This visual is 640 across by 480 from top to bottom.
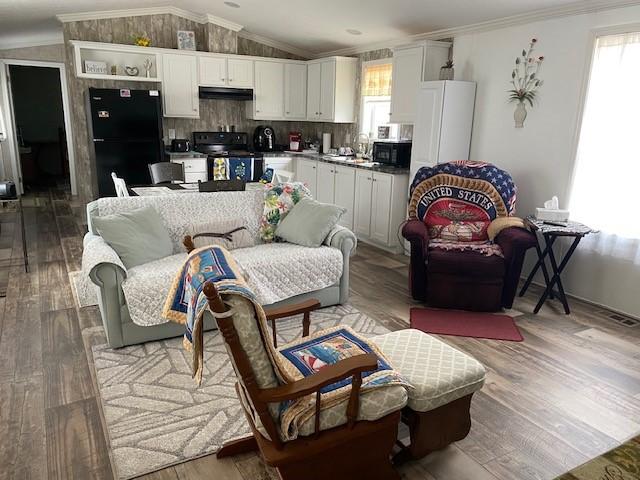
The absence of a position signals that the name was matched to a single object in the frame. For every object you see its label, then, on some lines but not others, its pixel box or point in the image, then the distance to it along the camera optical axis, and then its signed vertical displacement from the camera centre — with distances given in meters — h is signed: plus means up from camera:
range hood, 6.68 +0.32
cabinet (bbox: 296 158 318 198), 6.57 -0.71
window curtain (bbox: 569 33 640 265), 3.60 -0.16
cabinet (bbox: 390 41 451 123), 5.03 +0.54
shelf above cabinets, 6.05 +0.65
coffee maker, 7.23 -0.31
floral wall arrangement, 4.25 +0.40
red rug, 3.41 -1.41
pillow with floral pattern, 3.90 -0.68
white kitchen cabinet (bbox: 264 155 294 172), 6.86 -0.61
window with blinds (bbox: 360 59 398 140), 6.08 +0.31
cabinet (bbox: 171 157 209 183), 6.33 -0.67
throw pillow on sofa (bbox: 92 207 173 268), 3.18 -0.80
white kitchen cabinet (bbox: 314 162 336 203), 6.15 -0.79
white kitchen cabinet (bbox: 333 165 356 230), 5.79 -0.81
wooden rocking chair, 1.56 -1.10
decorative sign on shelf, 6.10 +0.55
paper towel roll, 7.22 -0.31
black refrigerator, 5.89 -0.23
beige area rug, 2.18 -1.45
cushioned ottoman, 2.00 -1.08
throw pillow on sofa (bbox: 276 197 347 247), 3.74 -0.78
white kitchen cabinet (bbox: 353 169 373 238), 5.54 -0.93
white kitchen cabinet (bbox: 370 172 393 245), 5.25 -0.91
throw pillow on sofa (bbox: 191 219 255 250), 3.50 -0.85
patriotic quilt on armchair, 4.09 -0.63
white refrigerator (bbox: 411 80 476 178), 4.71 +0.04
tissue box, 3.81 -0.66
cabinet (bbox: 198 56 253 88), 6.64 +0.61
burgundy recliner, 3.73 -0.89
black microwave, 5.32 -0.33
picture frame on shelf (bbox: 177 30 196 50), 6.59 +1.00
